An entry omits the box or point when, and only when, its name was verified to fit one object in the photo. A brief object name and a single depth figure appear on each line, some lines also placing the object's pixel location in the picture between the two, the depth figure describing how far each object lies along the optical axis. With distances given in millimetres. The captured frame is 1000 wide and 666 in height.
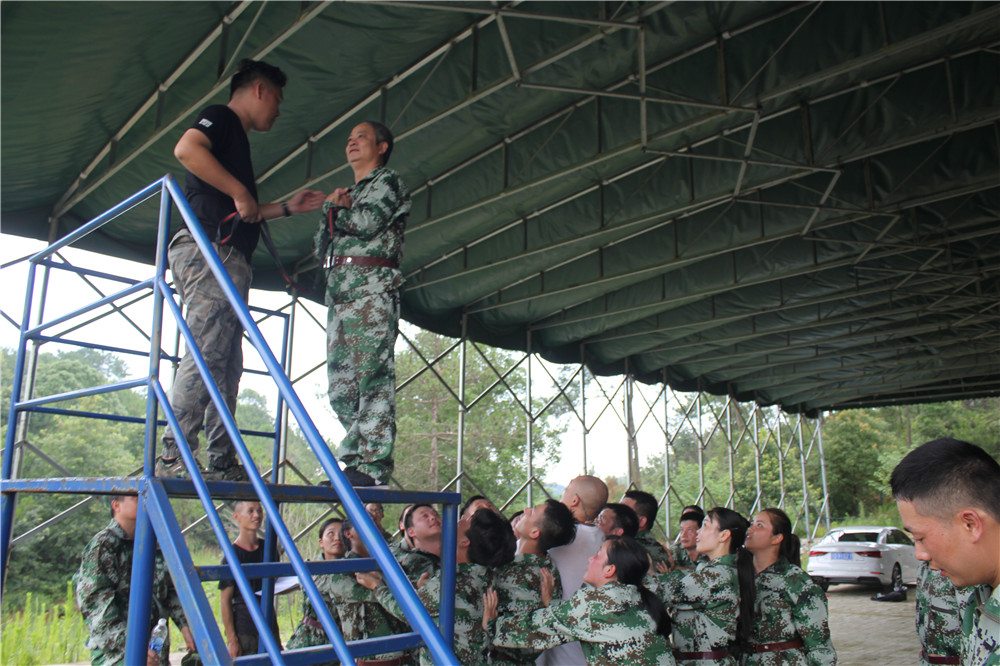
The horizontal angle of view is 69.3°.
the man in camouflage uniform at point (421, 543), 3344
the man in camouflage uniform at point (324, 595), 3524
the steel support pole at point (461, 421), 8828
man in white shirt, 3441
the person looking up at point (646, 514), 4805
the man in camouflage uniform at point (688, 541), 5605
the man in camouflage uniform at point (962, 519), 1516
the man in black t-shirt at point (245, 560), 4309
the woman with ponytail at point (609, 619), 2787
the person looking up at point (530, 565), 3291
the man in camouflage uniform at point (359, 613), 3316
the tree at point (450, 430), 14891
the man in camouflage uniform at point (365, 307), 2561
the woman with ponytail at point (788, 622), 3873
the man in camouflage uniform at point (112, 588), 3068
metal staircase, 1527
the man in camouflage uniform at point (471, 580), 3096
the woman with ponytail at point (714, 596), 3707
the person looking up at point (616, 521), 4070
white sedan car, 11898
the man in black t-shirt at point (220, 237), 2434
